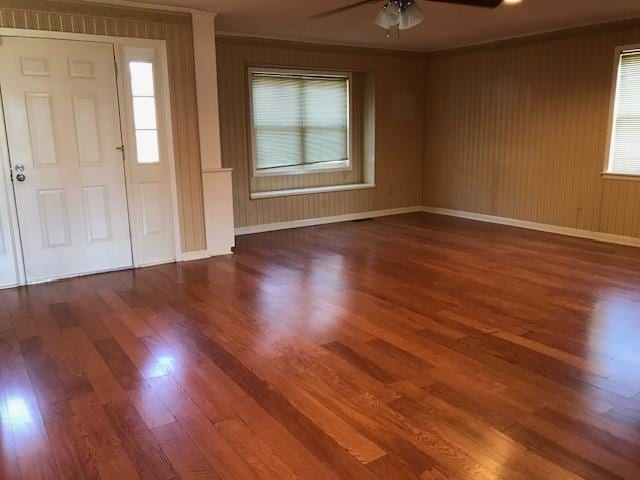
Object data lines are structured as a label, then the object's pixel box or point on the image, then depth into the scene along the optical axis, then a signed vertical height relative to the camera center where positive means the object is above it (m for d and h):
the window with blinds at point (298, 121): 6.82 +0.22
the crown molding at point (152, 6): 4.62 +1.22
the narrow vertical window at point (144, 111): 4.95 +0.27
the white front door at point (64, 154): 4.46 -0.12
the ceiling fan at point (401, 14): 3.58 +0.84
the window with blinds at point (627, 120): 5.73 +0.14
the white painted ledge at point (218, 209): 5.45 -0.75
